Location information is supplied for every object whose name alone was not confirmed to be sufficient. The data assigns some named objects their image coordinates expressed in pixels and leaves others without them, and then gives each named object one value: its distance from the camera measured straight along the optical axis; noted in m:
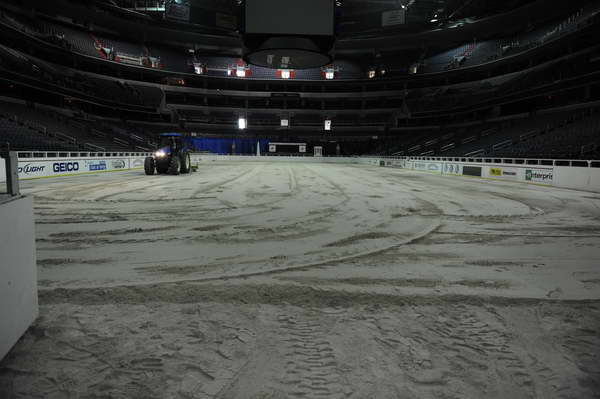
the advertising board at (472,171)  21.66
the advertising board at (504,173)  18.50
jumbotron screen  17.52
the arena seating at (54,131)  24.14
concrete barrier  2.23
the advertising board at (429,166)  26.54
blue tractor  17.27
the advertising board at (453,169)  23.65
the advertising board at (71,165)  16.36
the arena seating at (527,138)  22.30
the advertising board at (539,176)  16.02
